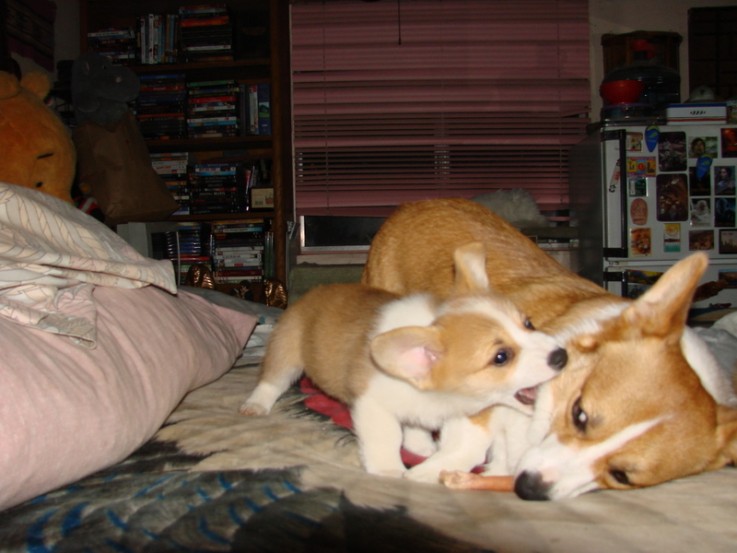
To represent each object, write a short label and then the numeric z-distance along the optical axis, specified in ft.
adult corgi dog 3.77
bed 3.06
